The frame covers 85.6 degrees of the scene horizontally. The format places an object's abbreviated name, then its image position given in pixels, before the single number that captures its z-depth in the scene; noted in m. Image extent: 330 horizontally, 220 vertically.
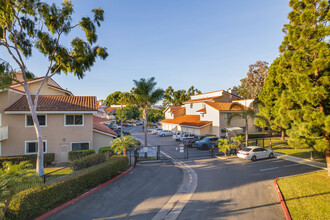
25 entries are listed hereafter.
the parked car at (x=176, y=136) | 35.38
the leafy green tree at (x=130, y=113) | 75.36
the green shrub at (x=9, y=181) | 6.64
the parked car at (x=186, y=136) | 33.60
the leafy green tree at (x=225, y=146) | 21.28
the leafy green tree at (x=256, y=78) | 55.16
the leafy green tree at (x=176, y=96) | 73.94
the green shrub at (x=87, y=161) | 14.38
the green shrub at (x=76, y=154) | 19.08
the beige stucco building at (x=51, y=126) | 18.66
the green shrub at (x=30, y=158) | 17.40
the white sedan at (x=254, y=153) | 20.14
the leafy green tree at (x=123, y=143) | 18.55
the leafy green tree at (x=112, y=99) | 113.69
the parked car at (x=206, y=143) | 26.98
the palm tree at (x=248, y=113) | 23.94
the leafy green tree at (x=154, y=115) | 73.69
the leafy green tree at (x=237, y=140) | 22.17
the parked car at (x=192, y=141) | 29.32
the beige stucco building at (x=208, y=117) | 33.62
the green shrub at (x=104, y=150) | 20.17
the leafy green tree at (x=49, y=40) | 14.77
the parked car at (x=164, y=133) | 43.75
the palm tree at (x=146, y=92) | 22.89
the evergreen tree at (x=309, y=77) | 12.23
